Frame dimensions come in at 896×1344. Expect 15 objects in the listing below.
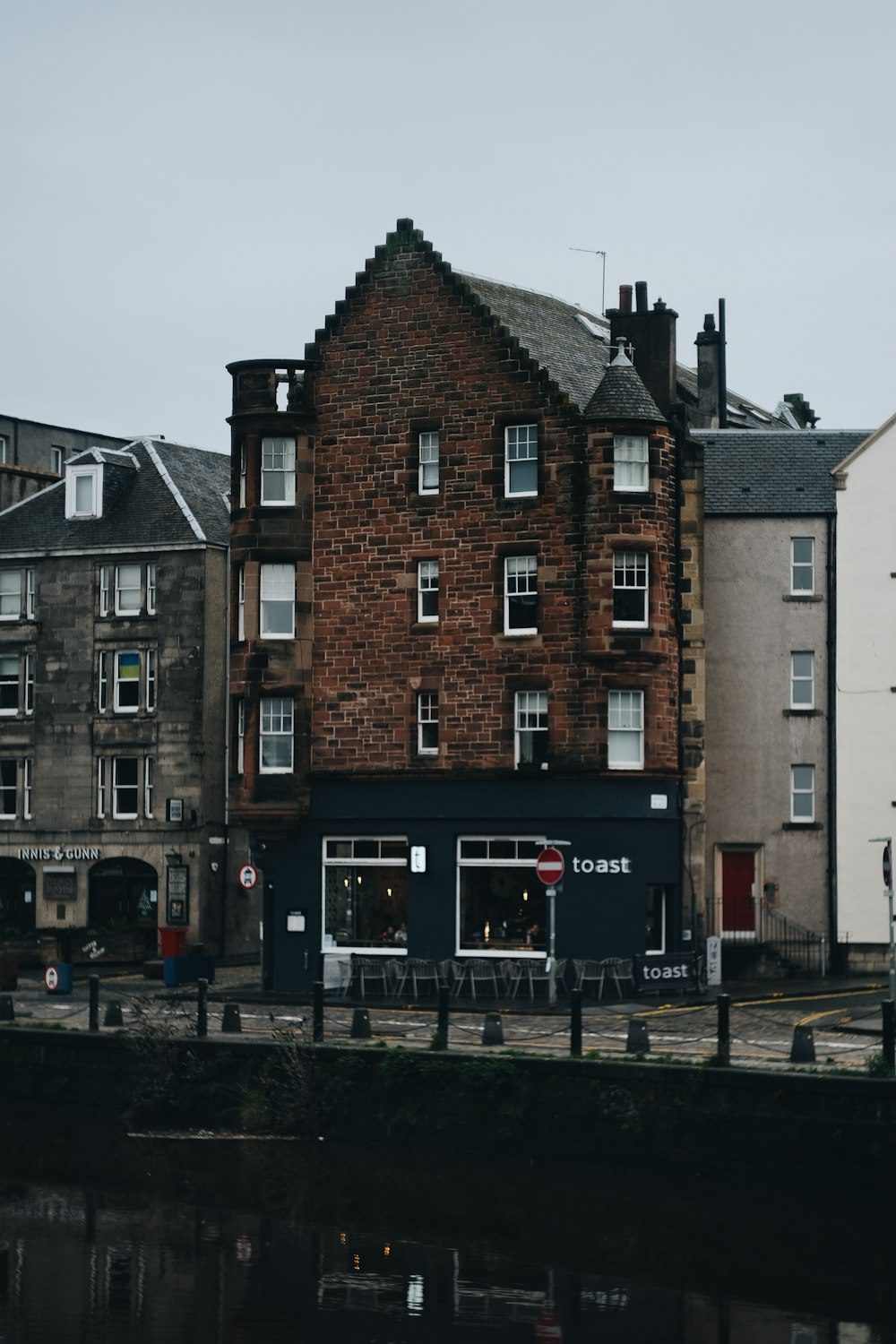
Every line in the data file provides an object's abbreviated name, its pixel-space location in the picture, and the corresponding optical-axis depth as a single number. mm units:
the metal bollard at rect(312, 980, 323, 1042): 37750
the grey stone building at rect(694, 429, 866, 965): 52938
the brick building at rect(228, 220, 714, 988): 48375
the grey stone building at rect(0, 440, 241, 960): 63250
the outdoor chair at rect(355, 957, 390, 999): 46875
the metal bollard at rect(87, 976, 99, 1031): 41016
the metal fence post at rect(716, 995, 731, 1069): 33281
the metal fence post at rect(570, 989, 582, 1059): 34844
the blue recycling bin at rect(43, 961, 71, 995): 49031
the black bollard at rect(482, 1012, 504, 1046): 36750
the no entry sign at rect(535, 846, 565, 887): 41531
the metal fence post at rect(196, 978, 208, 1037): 39281
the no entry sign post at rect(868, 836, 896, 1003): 35375
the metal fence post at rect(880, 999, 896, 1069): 31594
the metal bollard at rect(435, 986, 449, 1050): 36469
